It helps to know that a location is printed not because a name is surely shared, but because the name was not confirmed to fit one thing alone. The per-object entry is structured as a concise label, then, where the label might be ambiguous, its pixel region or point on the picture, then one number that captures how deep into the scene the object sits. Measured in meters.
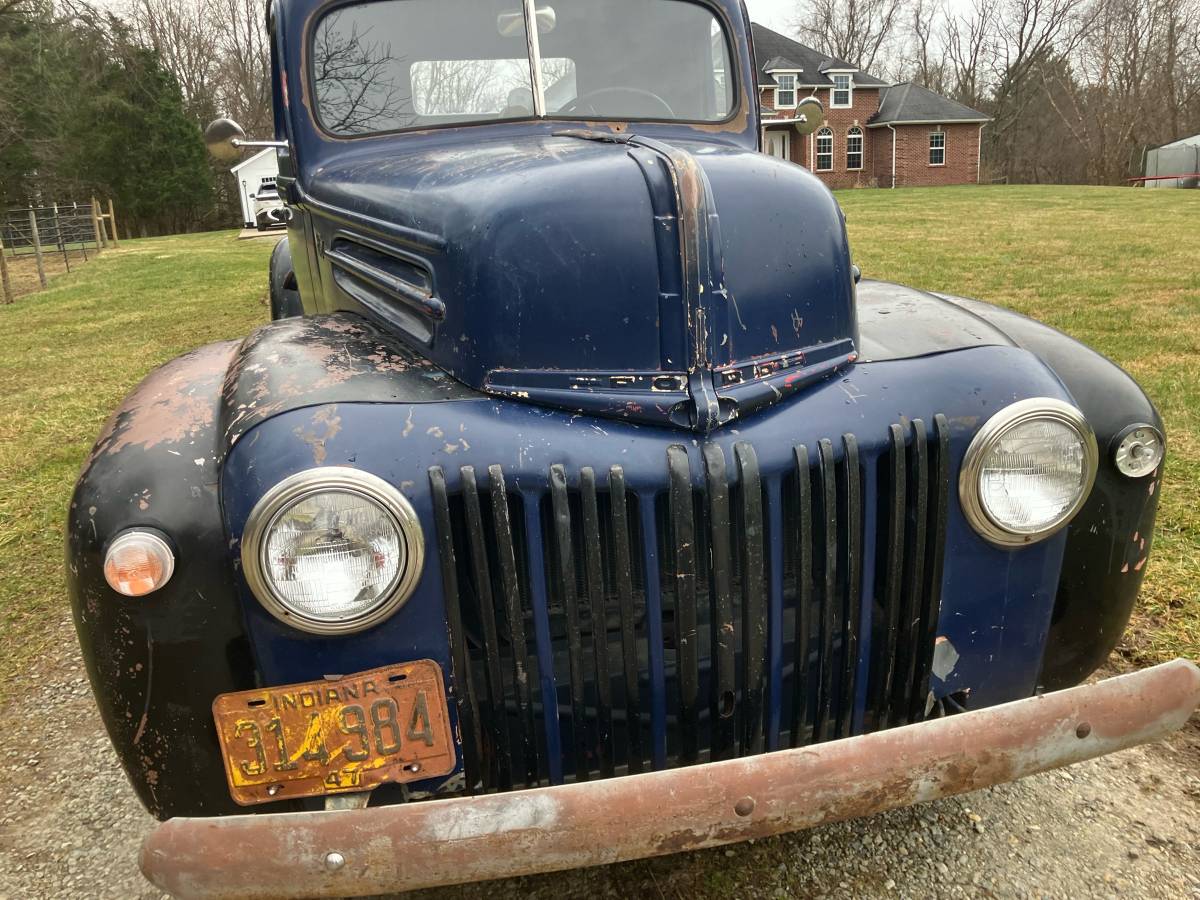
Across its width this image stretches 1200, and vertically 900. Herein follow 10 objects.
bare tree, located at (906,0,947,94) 51.66
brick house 40.06
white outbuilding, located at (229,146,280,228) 32.72
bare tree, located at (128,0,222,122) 41.97
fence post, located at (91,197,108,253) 25.86
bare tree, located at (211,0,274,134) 40.84
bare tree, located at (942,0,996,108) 50.06
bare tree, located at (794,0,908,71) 51.66
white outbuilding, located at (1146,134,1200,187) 35.99
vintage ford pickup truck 1.53
